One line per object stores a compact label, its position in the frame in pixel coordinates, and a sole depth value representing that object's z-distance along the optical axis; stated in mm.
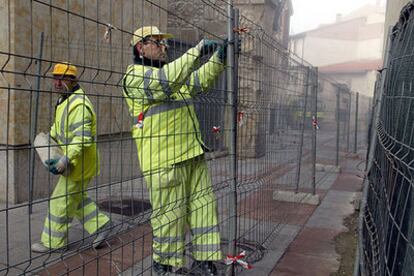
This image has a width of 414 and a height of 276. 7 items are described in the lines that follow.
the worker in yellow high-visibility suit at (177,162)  2947
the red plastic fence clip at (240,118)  3434
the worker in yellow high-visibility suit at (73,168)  3225
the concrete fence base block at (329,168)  9484
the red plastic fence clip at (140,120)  2979
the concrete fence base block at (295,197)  6219
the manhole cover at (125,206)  4280
